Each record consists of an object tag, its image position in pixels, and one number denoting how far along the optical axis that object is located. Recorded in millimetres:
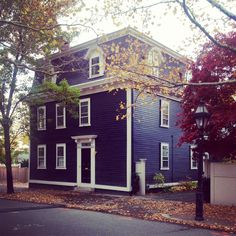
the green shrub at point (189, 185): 24219
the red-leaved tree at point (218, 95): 14156
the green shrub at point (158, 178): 22266
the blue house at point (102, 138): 21281
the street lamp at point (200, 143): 12141
